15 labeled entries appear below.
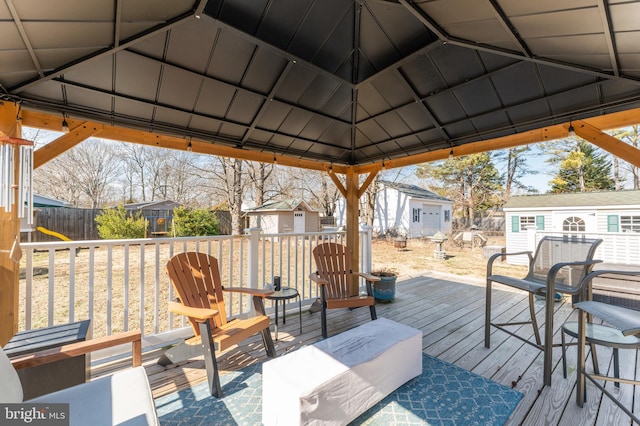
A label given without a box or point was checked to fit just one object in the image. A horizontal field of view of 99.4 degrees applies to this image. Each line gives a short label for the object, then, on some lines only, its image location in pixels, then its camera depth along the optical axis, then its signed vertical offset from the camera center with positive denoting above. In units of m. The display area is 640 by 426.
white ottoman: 1.63 -1.04
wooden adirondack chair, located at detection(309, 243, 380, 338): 3.26 -0.78
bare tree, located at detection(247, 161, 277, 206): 13.67 +2.21
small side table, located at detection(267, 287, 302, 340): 3.21 -0.91
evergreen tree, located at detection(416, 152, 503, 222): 14.26 +2.09
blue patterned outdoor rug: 1.91 -1.41
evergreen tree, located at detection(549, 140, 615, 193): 12.64 +2.33
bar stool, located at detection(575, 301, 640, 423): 1.61 -0.80
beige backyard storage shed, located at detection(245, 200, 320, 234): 13.30 +0.21
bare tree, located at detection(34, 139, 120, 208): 12.85 +2.34
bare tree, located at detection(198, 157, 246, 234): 12.78 +1.92
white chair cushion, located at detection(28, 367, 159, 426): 1.27 -0.92
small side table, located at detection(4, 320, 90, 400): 1.61 -0.88
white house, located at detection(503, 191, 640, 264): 6.45 +0.00
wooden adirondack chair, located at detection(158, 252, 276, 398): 2.18 -0.84
